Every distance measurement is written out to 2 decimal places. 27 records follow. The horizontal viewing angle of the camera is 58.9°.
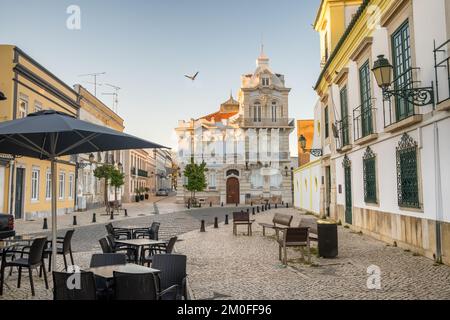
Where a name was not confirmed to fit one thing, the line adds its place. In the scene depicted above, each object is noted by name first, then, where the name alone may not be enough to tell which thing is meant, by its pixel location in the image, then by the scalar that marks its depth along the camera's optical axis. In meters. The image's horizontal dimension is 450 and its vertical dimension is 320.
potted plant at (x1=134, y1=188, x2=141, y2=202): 46.91
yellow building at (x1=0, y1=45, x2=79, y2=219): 18.92
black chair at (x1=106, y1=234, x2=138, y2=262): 7.06
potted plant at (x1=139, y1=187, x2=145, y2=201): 50.72
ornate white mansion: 39.41
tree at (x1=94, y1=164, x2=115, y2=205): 29.13
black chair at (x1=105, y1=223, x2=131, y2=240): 8.71
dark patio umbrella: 5.38
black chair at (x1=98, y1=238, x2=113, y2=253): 6.51
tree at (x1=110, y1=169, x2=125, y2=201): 30.79
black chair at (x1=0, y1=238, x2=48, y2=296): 6.27
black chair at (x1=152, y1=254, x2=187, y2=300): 5.07
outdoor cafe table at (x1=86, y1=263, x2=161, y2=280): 4.47
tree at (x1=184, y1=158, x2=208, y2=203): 35.19
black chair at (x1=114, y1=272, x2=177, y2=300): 4.05
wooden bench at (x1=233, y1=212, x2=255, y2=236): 14.17
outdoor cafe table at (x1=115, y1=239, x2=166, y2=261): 7.07
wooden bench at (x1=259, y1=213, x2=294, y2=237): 12.23
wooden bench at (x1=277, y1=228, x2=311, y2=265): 8.40
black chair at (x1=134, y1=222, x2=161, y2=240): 9.12
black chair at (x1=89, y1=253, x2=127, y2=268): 5.07
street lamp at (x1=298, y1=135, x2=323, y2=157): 20.62
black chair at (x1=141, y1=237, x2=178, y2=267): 6.79
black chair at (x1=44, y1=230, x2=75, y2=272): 7.63
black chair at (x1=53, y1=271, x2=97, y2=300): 3.96
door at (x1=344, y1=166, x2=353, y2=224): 15.23
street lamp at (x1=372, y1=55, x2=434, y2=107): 8.30
